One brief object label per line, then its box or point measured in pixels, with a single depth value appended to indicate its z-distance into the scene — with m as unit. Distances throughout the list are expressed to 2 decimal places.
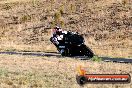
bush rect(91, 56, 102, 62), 32.29
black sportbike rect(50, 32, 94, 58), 36.22
